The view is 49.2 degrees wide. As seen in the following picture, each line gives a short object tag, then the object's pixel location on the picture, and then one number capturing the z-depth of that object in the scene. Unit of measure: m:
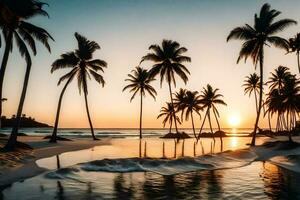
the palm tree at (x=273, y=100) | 64.56
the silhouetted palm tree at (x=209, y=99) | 70.19
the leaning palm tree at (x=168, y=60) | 52.81
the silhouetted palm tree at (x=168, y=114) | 84.70
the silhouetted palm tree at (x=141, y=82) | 64.88
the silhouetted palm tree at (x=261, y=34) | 33.97
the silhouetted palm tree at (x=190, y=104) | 73.12
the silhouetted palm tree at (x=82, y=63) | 44.03
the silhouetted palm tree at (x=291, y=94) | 51.66
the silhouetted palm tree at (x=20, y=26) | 23.36
